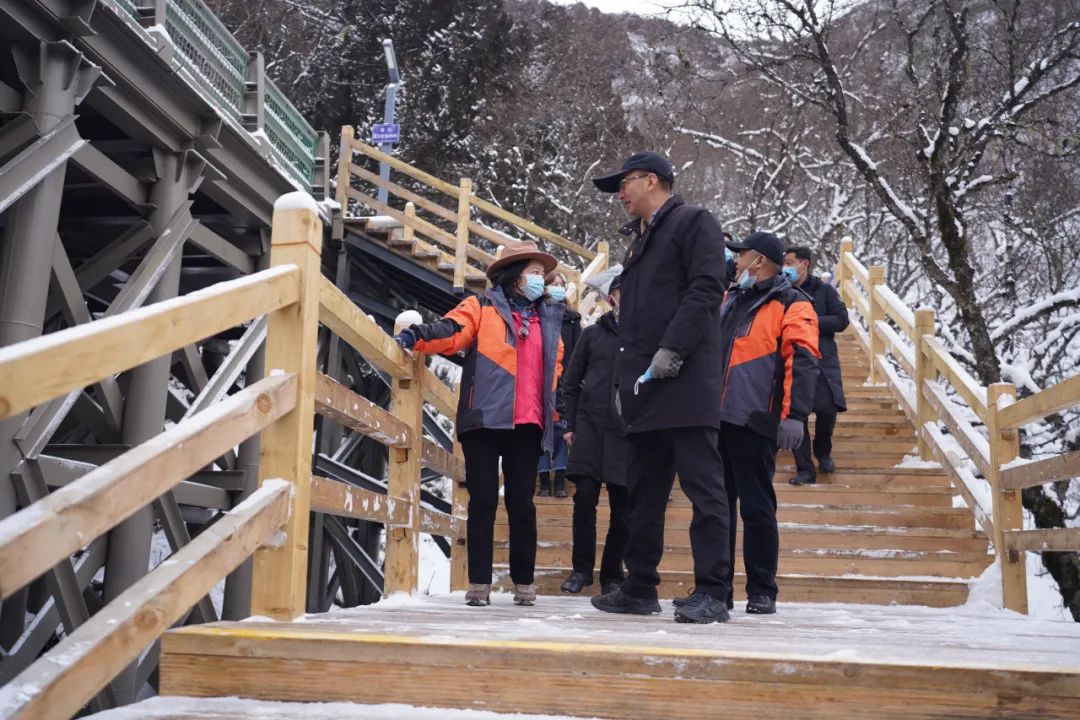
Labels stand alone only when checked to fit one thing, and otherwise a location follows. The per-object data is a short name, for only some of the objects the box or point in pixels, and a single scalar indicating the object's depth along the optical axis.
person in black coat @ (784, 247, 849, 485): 7.75
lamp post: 16.97
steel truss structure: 6.44
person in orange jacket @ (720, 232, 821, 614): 4.69
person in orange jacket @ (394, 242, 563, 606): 4.79
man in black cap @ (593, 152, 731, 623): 3.95
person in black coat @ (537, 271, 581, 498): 7.11
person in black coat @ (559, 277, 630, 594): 5.95
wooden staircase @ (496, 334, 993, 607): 5.92
